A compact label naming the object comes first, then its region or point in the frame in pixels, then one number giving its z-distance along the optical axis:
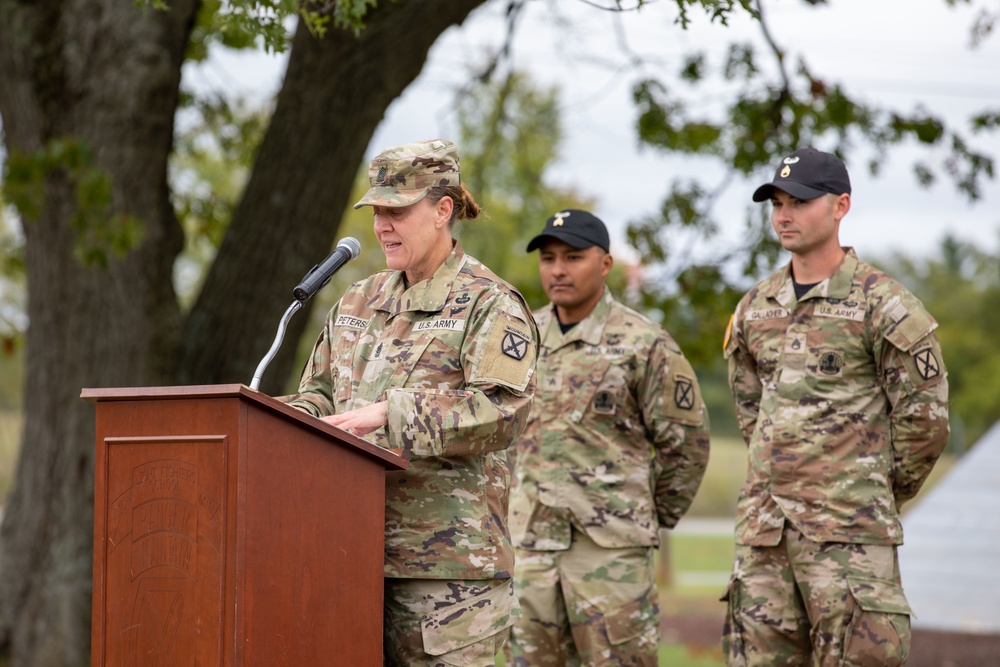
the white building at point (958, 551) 27.37
